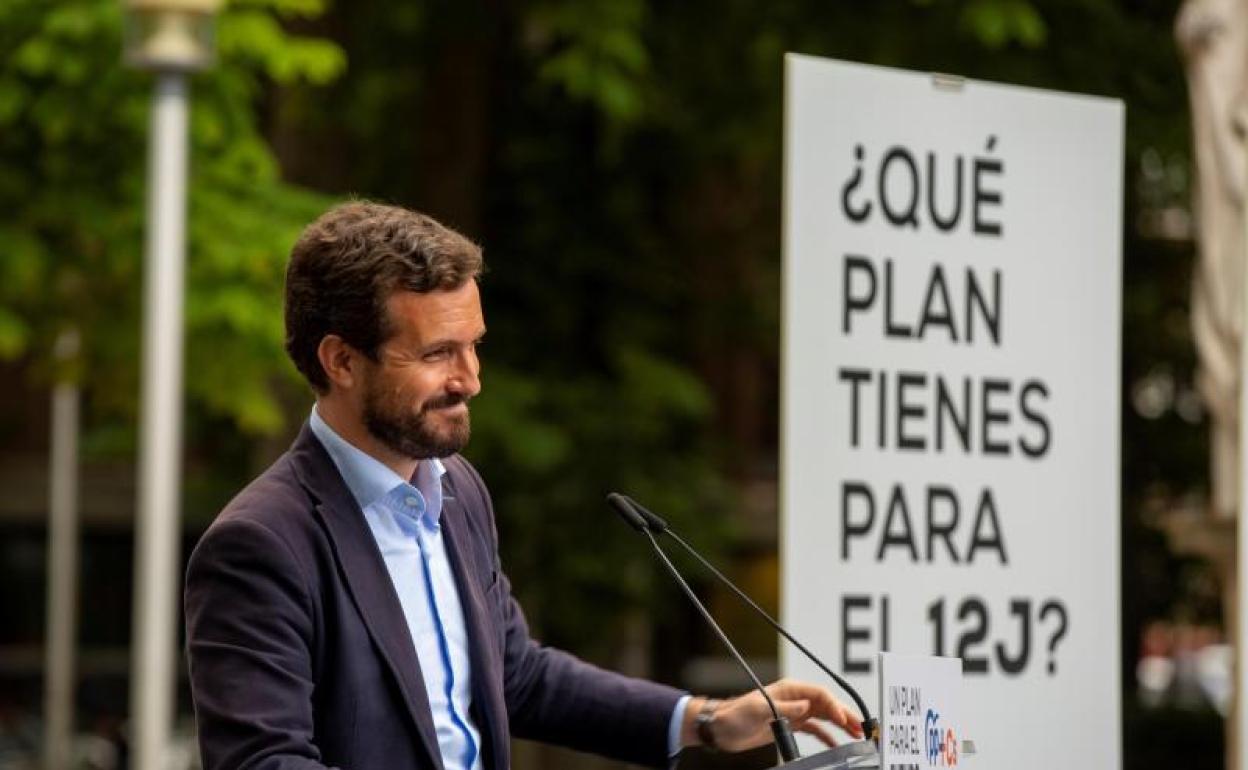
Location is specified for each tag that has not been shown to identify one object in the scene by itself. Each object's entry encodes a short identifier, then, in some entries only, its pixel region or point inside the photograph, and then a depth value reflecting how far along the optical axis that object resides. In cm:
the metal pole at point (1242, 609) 966
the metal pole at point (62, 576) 5334
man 575
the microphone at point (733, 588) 638
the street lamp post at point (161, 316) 1923
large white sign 962
